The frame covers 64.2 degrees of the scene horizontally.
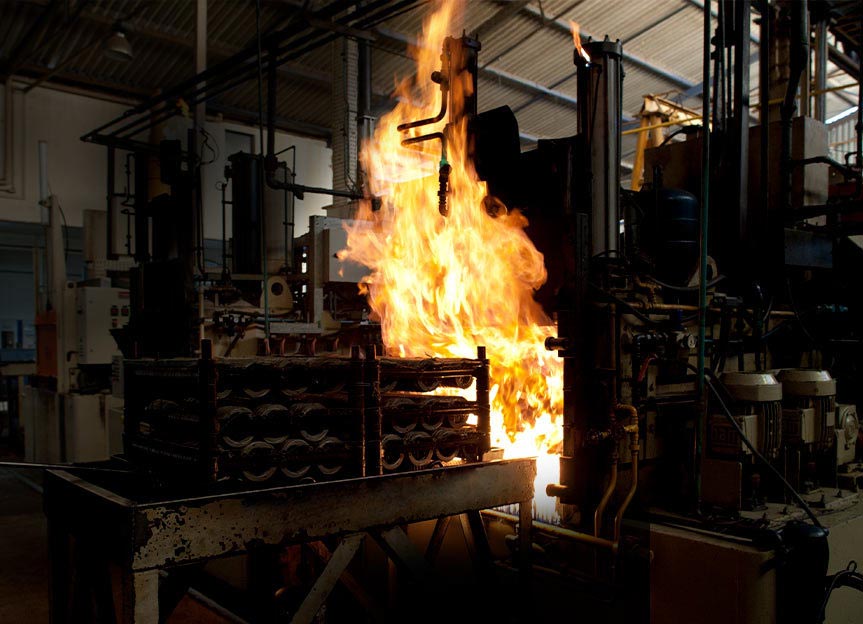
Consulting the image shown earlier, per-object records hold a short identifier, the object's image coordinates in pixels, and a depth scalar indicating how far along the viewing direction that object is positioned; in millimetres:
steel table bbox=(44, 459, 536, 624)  1876
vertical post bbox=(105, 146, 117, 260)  8898
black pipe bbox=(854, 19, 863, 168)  5059
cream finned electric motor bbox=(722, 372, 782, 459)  3541
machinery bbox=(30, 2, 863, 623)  2309
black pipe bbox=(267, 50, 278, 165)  6011
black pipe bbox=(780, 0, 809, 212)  4344
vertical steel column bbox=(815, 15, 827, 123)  6617
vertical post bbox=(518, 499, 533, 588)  2752
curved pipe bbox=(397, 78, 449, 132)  4008
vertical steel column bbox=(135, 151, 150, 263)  7654
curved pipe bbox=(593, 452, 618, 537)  3303
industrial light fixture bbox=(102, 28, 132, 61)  9391
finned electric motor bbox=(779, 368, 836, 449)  3857
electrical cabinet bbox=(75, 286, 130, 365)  8391
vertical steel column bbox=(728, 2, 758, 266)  4398
